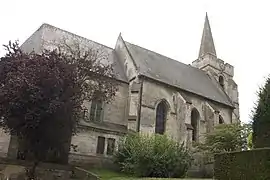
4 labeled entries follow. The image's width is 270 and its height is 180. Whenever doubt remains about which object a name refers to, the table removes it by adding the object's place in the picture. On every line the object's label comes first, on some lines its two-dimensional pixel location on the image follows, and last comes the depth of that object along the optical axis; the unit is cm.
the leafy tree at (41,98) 1283
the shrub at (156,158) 1386
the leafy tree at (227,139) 1830
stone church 1745
